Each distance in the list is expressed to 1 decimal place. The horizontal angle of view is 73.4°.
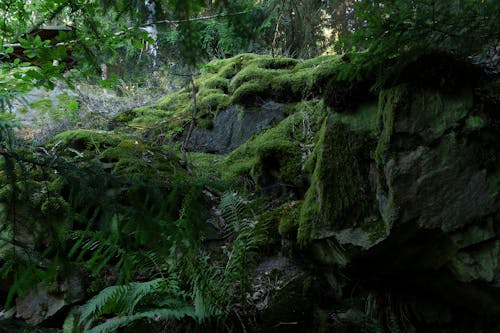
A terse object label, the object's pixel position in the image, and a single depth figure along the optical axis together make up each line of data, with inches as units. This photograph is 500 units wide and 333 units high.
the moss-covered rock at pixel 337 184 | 110.9
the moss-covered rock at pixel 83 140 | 199.3
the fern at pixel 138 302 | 92.2
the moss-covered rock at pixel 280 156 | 155.3
